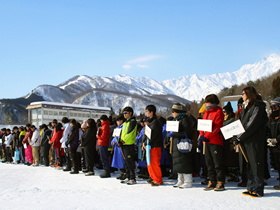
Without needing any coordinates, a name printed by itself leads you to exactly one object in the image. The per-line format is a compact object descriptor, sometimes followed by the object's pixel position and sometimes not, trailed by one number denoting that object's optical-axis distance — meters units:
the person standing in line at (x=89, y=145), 8.94
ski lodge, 50.38
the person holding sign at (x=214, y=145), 5.68
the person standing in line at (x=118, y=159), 7.89
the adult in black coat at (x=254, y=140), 4.98
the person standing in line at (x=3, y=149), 16.30
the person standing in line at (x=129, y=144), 7.10
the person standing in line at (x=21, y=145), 14.23
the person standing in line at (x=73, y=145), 9.48
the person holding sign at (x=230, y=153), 6.51
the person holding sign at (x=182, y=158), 6.13
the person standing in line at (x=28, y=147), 13.43
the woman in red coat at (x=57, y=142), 11.23
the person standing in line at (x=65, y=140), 10.07
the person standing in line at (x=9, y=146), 15.71
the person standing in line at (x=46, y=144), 12.42
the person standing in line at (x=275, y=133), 5.77
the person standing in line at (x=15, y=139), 14.71
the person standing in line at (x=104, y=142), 8.44
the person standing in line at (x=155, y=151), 6.60
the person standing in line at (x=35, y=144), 13.06
